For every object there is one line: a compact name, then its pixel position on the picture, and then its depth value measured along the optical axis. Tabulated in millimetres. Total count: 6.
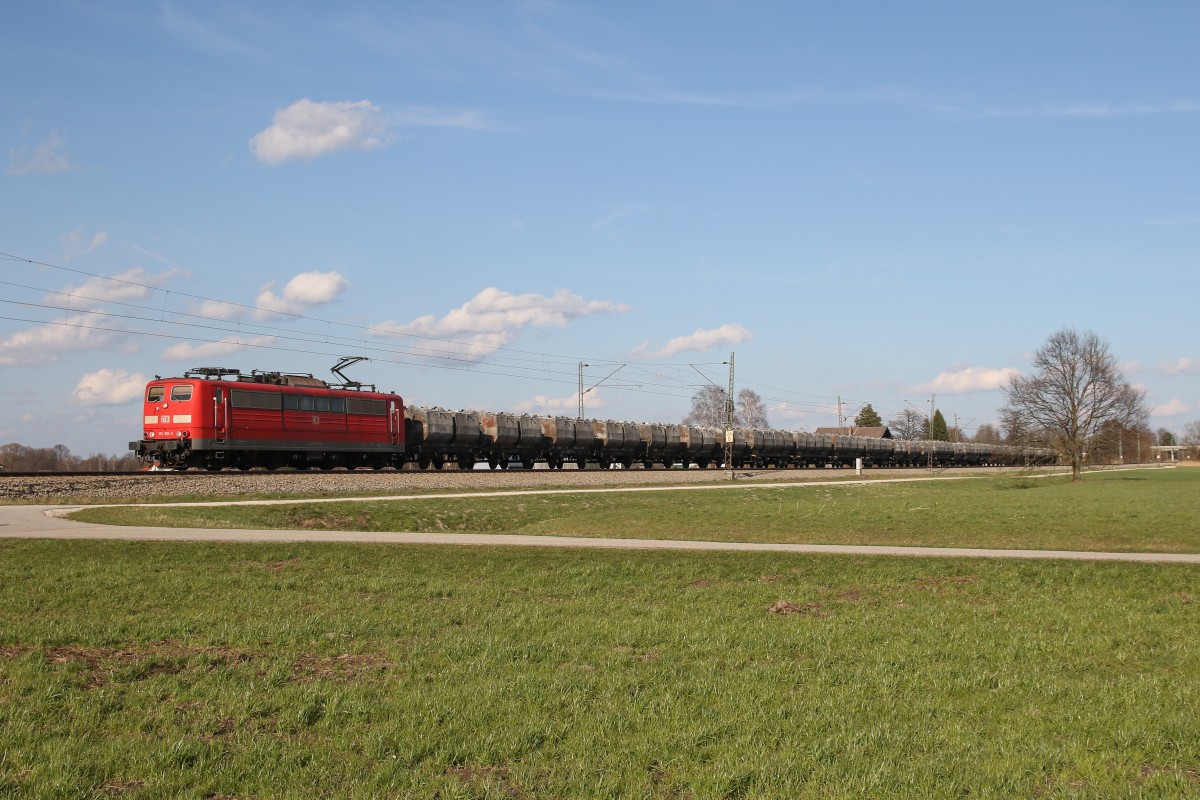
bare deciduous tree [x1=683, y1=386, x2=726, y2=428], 144250
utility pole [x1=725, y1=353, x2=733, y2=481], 61156
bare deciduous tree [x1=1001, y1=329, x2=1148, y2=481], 72812
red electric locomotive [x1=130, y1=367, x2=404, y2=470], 38406
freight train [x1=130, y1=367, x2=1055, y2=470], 38719
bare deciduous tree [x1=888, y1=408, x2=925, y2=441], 171250
